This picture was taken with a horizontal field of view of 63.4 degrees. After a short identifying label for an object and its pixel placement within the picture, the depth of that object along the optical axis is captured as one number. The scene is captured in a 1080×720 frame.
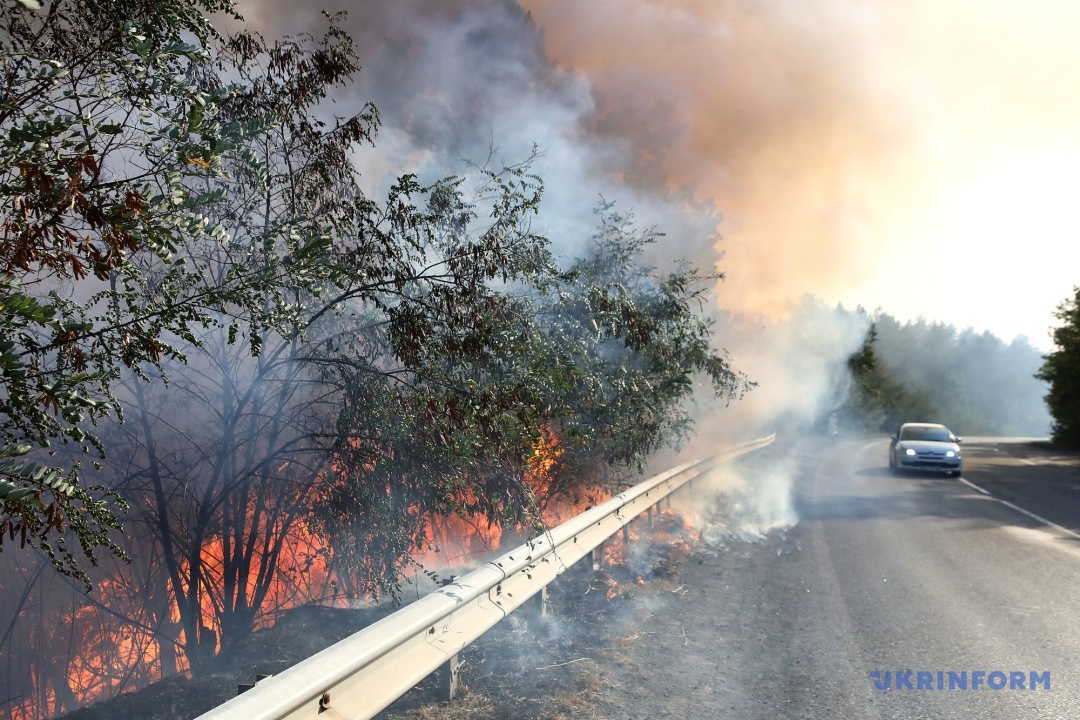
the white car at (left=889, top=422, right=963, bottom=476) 22.98
